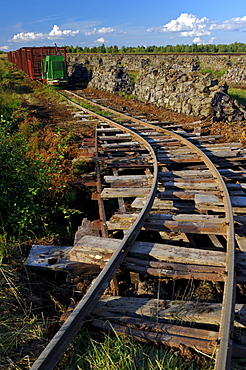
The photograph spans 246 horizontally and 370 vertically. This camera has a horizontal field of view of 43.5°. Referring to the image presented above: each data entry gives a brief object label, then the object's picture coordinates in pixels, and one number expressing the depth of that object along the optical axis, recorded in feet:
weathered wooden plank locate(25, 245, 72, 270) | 12.39
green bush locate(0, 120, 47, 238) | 16.84
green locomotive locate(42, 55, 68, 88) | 74.49
